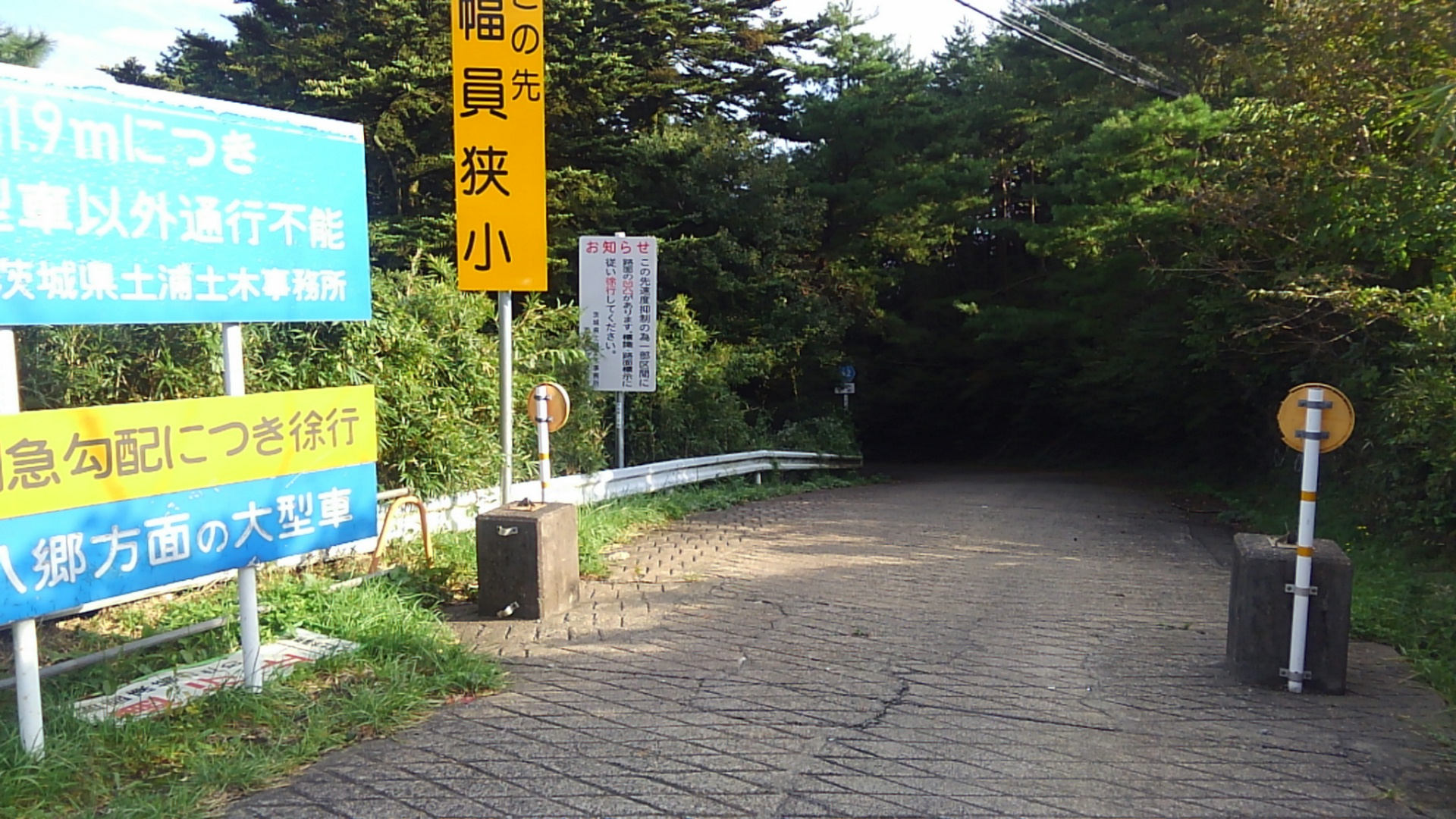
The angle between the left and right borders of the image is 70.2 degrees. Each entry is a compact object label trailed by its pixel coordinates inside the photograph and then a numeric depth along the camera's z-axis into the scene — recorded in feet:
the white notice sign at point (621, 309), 39.91
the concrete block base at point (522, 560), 19.76
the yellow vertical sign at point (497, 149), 23.85
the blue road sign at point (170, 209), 12.53
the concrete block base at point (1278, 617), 15.88
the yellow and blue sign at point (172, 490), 12.20
